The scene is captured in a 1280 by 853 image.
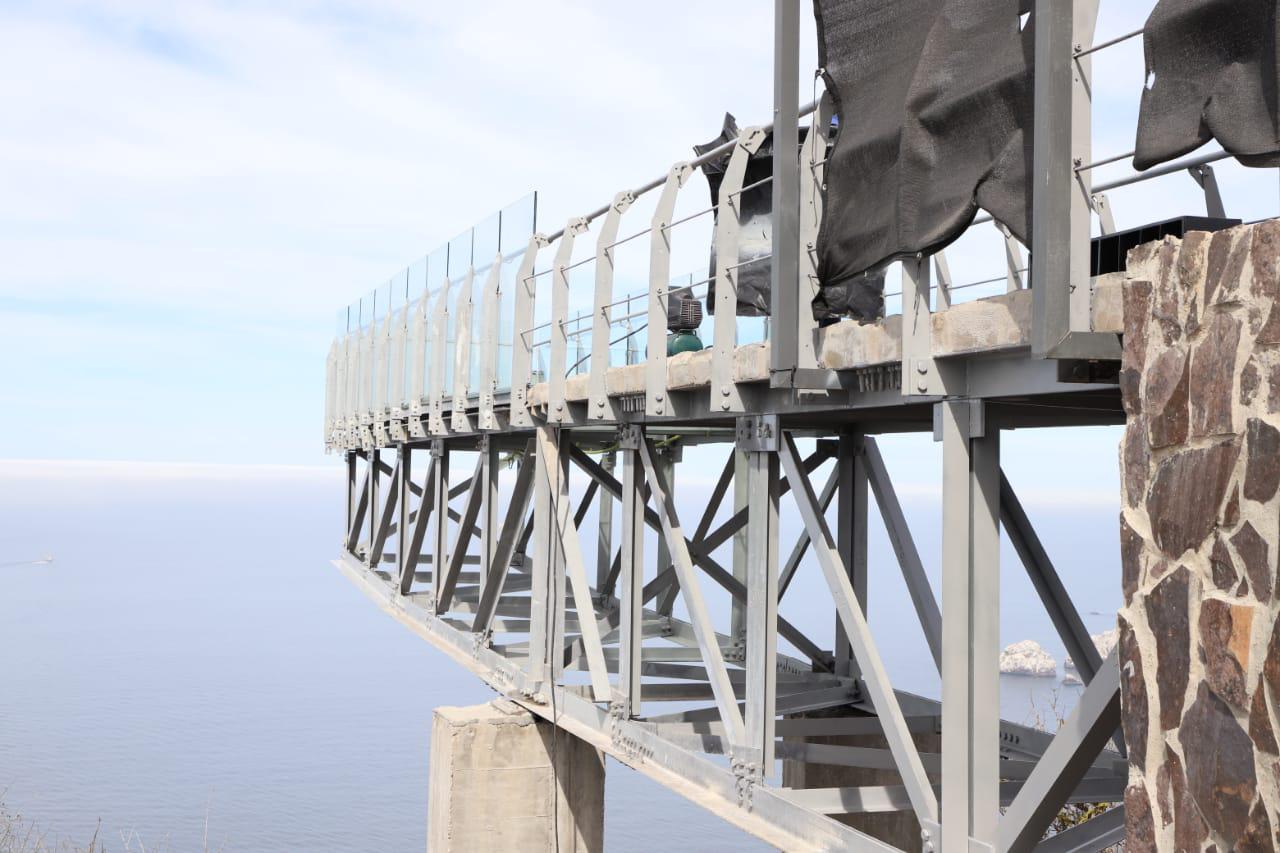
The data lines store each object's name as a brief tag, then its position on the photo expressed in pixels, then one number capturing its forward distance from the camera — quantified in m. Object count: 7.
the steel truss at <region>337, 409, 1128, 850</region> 6.82
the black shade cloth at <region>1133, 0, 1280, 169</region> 5.01
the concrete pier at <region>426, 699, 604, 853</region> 14.05
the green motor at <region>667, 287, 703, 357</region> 11.92
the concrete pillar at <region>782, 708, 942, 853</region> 13.76
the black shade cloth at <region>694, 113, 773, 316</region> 10.45
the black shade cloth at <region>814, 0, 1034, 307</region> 6.31
